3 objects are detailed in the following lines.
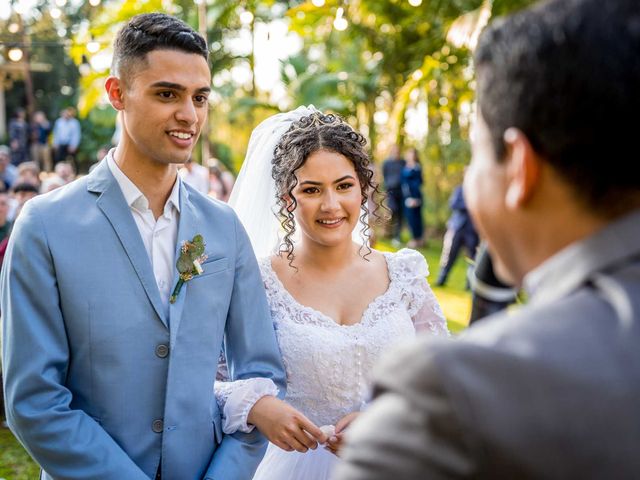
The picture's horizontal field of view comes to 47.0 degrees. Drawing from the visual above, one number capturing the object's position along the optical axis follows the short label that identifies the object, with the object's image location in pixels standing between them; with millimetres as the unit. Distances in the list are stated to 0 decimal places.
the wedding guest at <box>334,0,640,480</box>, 917
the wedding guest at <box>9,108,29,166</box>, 19516
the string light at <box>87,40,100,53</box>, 15019
